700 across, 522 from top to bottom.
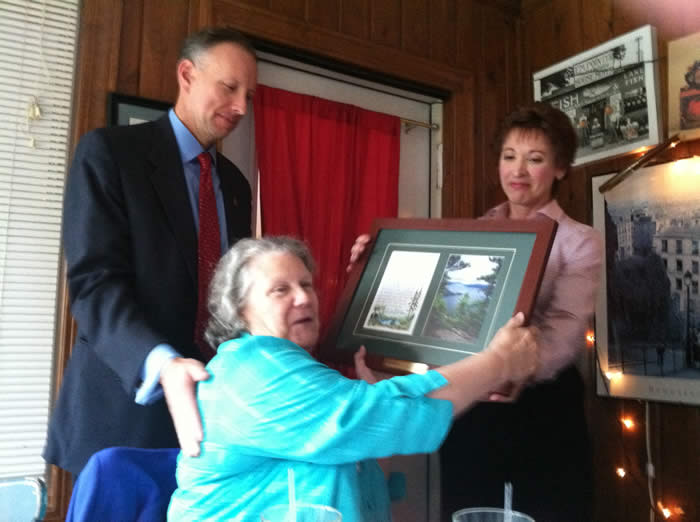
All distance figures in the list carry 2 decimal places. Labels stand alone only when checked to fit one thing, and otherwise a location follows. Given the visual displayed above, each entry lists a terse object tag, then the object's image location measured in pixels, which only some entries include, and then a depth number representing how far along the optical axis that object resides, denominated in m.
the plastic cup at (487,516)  0.69
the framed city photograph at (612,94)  2.41
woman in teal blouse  0.94
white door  2.34
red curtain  2.35
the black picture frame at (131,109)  1.95
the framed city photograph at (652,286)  2.21
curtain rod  2.76
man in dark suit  1.20
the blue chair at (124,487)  1.02
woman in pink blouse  1.45
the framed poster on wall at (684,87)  2.28
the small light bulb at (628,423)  2.38
